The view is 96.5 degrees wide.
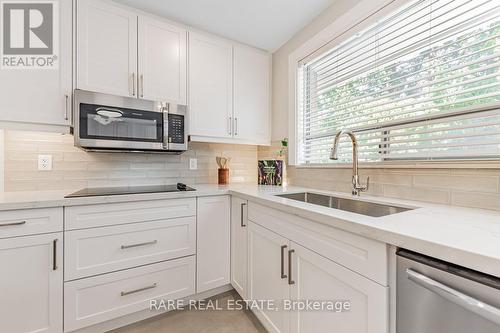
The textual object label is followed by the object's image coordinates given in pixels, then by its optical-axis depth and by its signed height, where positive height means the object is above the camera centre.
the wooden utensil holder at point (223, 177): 2.31 -0.11
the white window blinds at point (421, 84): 0.99 +0.46
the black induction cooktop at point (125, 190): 1.45 -0.18
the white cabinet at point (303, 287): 0.79 -0.54
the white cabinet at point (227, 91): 1.99 +0.72
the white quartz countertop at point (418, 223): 0.54 -0.20
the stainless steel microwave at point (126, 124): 1.50 +0.31
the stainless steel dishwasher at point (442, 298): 0.51 -0.33
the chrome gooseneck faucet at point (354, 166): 1.38 +0.00
